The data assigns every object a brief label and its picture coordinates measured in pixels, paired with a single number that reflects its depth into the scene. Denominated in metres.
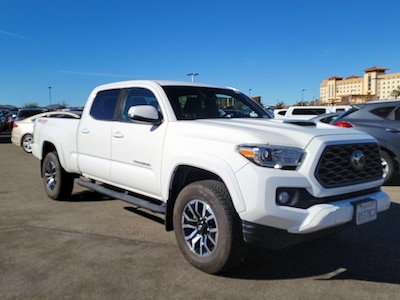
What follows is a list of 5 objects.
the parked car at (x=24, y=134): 15.22
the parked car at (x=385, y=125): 7.82
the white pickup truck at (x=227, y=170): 3.34
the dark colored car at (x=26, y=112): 18.48
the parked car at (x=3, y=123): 27.61
